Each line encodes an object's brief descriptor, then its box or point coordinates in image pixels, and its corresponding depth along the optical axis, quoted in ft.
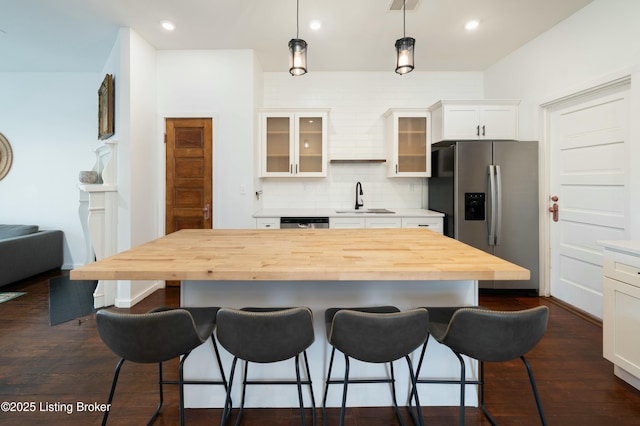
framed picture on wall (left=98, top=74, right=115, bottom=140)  11.54
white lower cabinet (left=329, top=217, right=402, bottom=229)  12.87
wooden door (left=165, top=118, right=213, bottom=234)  12.84
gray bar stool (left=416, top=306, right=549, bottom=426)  4.18
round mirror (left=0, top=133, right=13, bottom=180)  15.48
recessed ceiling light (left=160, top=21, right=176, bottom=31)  10.62
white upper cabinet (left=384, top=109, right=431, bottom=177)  13.99
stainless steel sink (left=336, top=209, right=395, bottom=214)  13.59
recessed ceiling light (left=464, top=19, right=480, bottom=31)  10.78
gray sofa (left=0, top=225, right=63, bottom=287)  12.80
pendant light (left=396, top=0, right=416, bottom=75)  6.88
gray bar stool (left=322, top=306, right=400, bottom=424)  5.18
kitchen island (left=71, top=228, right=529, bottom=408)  4.99
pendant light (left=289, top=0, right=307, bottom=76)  6.88
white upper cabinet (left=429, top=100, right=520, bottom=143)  12.89
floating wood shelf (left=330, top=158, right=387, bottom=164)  14.24
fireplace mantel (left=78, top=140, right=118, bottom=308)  10.68
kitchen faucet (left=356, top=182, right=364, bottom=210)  14.72
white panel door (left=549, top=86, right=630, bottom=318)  9.20
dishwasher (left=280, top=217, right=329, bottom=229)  12.76
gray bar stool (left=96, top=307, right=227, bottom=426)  4.13
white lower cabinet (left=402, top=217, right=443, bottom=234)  12.98
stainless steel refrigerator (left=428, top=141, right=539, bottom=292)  11.90
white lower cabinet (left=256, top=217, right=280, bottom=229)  12.79
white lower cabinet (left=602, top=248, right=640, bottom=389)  6.21
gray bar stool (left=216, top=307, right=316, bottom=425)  4.14
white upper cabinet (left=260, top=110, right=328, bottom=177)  13.84
